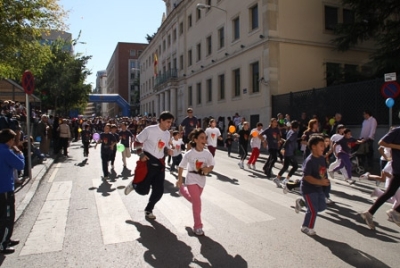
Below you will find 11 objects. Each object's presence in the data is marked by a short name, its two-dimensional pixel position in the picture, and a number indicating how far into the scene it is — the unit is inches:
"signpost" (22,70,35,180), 380.5
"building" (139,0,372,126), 880.9
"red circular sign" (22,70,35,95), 393.4
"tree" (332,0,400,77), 685.9
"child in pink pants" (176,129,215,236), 214.2
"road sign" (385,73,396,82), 445.7
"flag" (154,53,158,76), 1934.1
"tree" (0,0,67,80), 469.7
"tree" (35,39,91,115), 1349.7
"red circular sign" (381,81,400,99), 463.2
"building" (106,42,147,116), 3801.7
